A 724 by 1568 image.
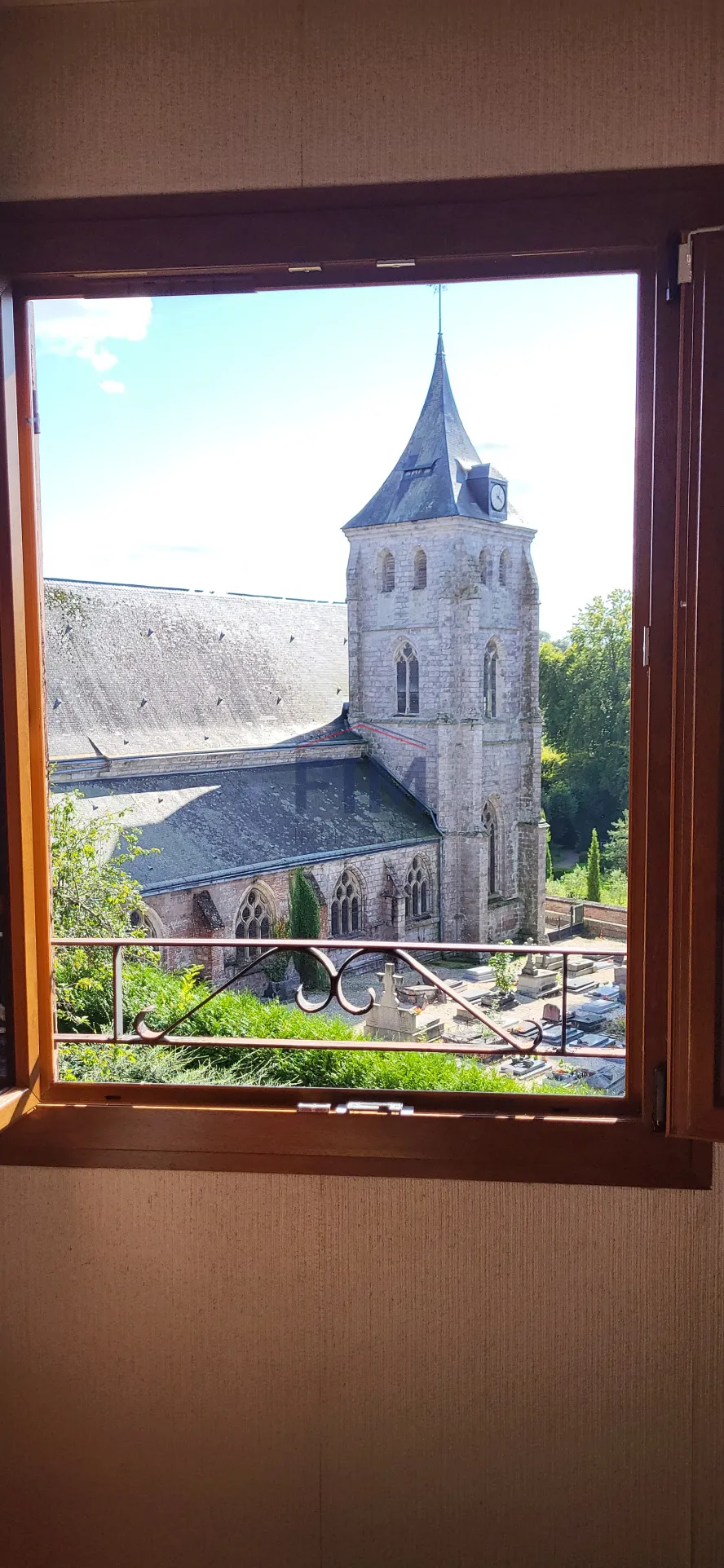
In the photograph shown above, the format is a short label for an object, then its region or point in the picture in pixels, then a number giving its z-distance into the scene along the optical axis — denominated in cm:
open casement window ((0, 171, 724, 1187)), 122
